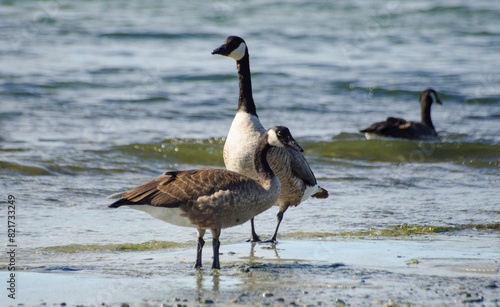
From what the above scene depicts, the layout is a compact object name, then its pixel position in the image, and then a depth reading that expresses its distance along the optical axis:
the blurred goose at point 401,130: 29.37
